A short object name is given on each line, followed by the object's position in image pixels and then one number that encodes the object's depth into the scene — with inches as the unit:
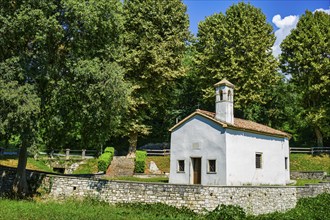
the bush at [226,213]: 578.3
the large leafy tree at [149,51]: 1198.9
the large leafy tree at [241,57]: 1270.9
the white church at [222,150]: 791.1
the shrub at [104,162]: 1091.3
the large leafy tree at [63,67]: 606.2
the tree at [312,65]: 1249.9
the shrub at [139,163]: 1117.1
